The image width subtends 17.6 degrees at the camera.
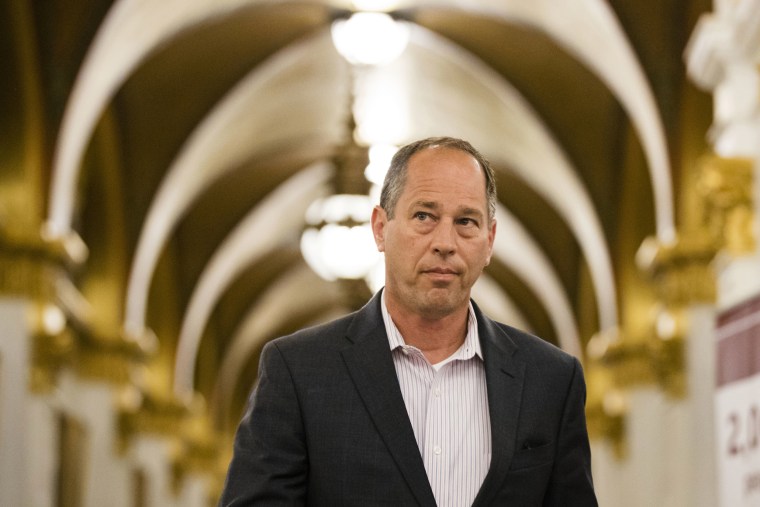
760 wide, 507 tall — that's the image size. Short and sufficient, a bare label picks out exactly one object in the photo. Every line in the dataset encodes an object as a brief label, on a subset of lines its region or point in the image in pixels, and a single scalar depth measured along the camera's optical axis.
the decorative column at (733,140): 12.66
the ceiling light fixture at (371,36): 24.61
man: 4.15
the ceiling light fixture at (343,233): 24.96
